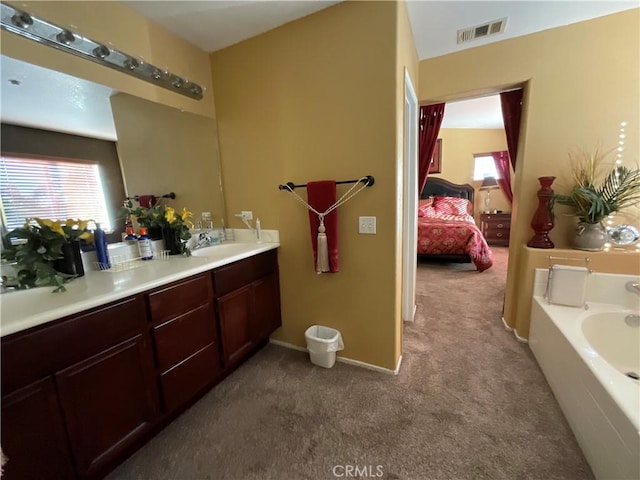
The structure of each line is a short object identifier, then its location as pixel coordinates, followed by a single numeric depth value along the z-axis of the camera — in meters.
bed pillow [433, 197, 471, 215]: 5.18
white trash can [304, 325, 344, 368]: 1.92
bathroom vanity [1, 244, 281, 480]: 0.92
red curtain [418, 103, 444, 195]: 2.88
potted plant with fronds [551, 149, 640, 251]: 1.87
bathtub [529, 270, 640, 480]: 1.05
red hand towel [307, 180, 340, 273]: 1.76
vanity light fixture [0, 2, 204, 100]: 1.21
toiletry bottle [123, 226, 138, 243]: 1.69
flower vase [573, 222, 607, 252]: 1.96
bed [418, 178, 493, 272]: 3.93
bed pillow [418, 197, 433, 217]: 5.14
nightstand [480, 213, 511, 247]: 5.32
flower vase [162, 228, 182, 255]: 1.83
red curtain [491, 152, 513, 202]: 5.44
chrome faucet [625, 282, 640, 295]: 1.77
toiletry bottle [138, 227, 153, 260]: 1.70
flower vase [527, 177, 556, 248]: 2.04
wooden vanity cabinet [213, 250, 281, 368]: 1.73
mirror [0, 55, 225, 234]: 1.32
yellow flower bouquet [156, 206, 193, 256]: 1.80
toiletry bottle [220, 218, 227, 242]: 2.30
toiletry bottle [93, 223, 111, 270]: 1.47
